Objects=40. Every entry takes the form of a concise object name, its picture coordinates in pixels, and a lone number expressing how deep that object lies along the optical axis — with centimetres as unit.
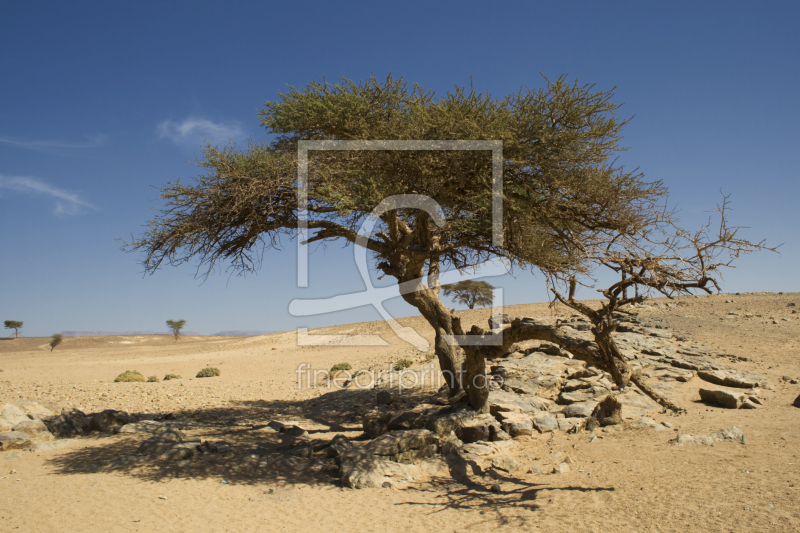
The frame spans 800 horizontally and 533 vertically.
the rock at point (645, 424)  935
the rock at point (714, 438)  788
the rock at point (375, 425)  1016
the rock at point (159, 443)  859
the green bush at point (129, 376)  1885
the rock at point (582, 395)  1145
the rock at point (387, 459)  769
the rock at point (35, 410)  1016
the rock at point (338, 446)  898
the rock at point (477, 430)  956
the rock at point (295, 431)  1036
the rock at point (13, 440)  867
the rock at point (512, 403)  1072
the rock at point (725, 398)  1075
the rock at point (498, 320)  2002
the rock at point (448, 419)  955
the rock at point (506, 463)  823
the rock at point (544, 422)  1011
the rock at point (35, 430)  930
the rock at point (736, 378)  1252
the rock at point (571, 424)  995
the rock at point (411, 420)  984
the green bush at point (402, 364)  1933
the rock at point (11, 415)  950
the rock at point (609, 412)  986
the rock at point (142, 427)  995
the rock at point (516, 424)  980
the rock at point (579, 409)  1056
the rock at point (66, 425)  972
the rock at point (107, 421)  1009
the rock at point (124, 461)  798
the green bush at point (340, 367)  2078
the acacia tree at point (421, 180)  894
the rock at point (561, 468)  771
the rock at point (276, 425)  1090
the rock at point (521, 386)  1227
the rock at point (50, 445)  881
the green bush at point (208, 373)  2220
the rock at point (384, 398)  1332
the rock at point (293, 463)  848
